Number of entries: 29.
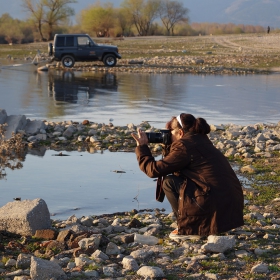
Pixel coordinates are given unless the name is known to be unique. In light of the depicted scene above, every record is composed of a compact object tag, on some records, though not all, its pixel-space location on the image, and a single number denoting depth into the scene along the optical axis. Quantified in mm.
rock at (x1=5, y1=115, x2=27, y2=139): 16446
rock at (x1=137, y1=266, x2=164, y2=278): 6756
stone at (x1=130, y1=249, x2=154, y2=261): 7438
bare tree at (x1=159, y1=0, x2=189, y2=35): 122045
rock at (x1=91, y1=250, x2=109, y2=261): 7471
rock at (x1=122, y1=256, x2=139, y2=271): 7101
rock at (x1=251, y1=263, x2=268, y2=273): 6908
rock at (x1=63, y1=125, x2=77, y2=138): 16864
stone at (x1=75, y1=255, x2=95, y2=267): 7222
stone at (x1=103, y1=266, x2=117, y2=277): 6933
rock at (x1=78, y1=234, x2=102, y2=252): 7841
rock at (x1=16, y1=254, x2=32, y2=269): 7293
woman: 7922
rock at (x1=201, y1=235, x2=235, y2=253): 7542
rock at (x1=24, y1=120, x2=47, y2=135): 16938
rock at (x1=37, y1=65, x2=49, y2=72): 40911
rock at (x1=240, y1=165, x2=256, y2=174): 13259
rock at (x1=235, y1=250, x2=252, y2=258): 7455
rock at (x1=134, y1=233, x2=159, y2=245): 8180
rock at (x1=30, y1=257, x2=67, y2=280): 6645
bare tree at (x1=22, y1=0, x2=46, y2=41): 91067
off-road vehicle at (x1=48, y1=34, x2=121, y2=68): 42371
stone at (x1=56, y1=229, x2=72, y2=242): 8195
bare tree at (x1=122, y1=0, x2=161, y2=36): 106880
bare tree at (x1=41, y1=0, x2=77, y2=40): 92040
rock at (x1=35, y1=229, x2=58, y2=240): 8429
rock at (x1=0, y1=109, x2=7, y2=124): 17227
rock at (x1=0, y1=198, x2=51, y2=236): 8581
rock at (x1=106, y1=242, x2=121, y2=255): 7775
